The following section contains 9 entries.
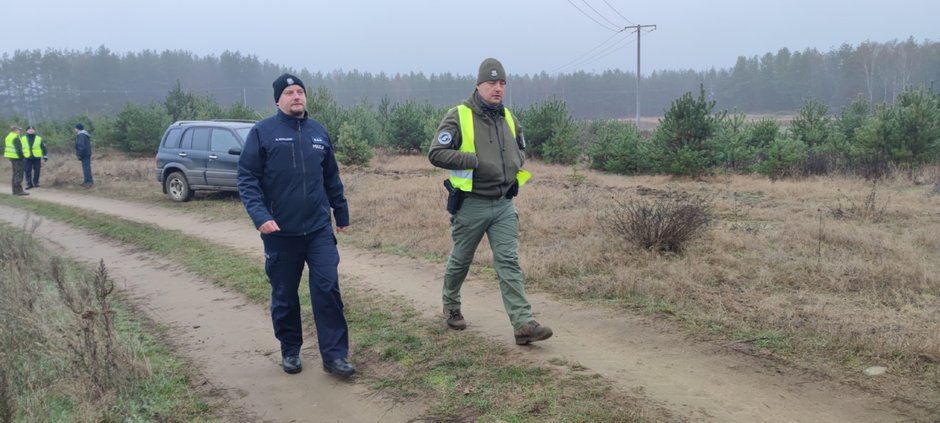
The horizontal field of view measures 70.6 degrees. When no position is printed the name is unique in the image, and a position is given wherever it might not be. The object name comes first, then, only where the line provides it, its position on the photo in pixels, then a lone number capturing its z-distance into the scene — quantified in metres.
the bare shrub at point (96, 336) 4.03
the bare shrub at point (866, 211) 9.53
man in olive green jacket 4.58
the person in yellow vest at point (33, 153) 17.64
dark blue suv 13.62
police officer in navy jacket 4.11
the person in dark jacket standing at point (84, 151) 17.72
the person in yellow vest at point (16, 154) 17.11
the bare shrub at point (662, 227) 7.18
